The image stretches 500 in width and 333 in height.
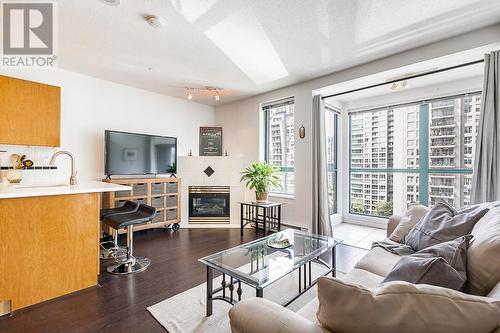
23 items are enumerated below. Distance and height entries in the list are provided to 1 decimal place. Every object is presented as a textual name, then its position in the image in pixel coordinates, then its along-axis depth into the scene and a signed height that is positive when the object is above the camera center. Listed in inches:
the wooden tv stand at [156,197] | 145.1 -20.2
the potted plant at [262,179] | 164.9 -9.2
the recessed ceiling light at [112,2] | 79.1 +54.6
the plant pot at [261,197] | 165.8 -21.8
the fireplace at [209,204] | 181.3 -29.5
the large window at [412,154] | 148.3 +8.1
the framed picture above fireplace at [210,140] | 207.3 +22.3
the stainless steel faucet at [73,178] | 94.9 -5.2
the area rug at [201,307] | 68.7 -46.1
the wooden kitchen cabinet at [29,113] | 109.5 +25.5
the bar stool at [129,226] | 97.1 -24.1
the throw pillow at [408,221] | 87.3 -20.8
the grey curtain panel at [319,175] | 148.7 -5.8
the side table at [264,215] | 163.9 -37.1
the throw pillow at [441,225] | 66.1 -17.5
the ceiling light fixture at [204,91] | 173.0 +55.5
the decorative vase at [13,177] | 110.0 -5.3
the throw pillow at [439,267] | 42.9 -19.5
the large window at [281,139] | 180.4 +21.3
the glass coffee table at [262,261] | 65.0 -30.2
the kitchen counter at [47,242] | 72.6 -25.5
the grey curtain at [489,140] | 92.1 +10.3
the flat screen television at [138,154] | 146.8 +7.9
